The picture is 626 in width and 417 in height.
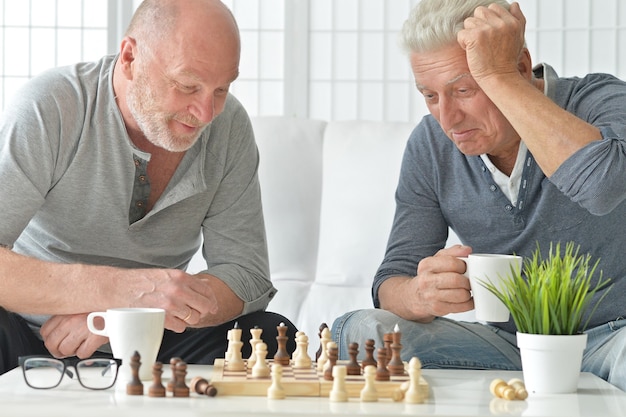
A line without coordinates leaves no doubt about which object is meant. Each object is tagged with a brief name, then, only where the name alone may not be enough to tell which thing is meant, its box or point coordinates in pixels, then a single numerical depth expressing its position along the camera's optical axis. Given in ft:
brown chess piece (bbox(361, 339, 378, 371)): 7.28
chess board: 6.87
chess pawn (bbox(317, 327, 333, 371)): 7.35
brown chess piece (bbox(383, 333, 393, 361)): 7.34
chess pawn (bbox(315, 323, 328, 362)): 7.54
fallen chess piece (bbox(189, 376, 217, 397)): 6.84
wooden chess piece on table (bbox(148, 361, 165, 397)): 6.83
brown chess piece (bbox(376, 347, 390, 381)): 6.98
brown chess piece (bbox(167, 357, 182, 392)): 6.85
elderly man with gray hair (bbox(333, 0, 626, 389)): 7.93
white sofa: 10.76
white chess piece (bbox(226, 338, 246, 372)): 7.27
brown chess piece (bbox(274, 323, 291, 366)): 7.46
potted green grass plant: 6.98
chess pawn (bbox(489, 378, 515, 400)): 6.82
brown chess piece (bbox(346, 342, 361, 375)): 7.16
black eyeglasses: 7.09
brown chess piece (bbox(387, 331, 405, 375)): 7.15
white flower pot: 6.98
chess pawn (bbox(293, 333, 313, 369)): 7.40
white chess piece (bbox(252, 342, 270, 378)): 7.05
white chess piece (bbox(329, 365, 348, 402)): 6.76
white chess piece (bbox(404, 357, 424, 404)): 6.77
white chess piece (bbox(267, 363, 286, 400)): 6.82
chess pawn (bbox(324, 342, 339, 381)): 7.06
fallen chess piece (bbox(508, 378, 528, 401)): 6.83
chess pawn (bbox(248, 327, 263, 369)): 7.36
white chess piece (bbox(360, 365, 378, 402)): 6.77
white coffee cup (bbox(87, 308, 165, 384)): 7.08
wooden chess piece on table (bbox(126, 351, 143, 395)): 6.86
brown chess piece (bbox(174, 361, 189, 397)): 6.84
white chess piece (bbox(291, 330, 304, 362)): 7.46
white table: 6.57
